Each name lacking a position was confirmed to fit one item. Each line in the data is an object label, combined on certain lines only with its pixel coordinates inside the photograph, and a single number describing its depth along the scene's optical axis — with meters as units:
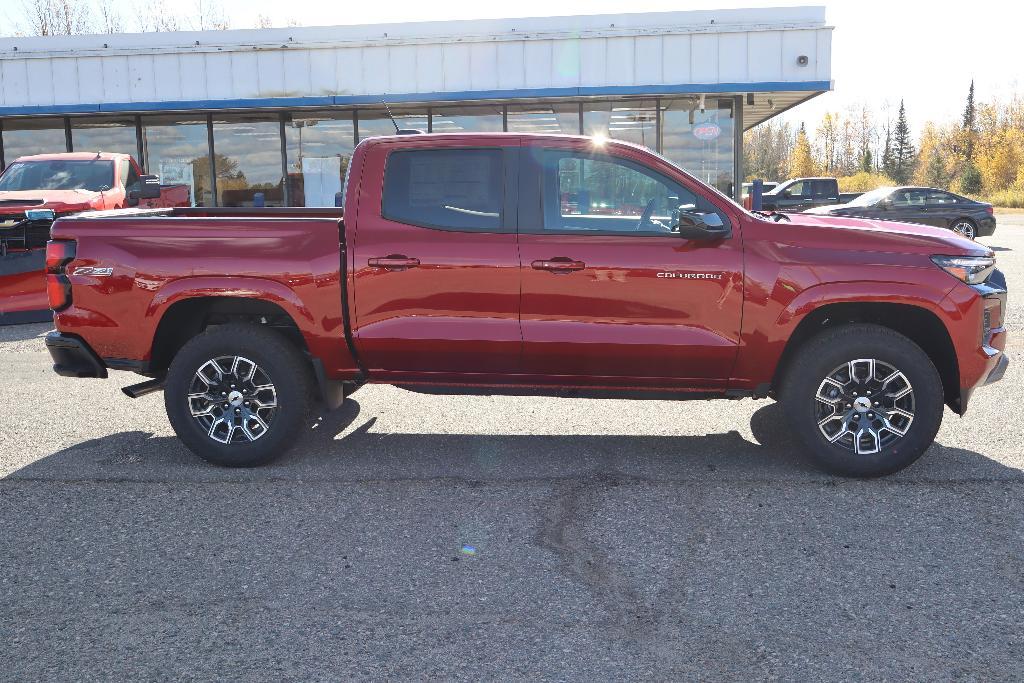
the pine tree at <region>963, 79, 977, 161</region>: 91.47
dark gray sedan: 23.11
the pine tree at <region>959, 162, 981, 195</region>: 66.81
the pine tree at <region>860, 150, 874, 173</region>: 97.06
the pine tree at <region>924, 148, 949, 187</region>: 79.56
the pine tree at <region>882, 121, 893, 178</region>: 98.19
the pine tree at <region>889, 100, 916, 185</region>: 98.75
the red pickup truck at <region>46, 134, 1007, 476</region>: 5.22
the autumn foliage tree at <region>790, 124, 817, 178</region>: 109.06
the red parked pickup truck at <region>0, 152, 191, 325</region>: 11.15
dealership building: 17.84
